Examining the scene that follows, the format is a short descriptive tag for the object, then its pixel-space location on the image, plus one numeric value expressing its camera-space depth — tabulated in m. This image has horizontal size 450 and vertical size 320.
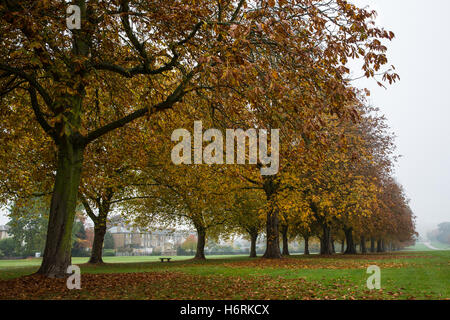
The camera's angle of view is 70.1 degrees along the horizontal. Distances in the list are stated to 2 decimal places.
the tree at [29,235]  62.31
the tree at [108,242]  86.02
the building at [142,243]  95.88
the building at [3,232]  91.49
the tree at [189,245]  92.69
